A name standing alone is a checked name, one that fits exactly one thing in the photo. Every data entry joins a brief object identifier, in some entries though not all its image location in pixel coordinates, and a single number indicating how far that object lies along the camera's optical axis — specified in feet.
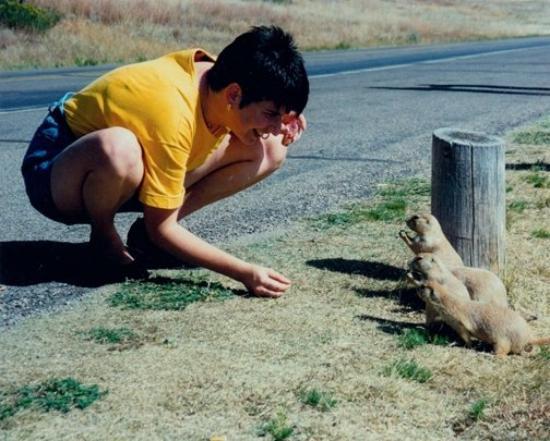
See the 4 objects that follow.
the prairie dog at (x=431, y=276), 12.22
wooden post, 14.46
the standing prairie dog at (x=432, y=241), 13.87
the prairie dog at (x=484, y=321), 11.69
